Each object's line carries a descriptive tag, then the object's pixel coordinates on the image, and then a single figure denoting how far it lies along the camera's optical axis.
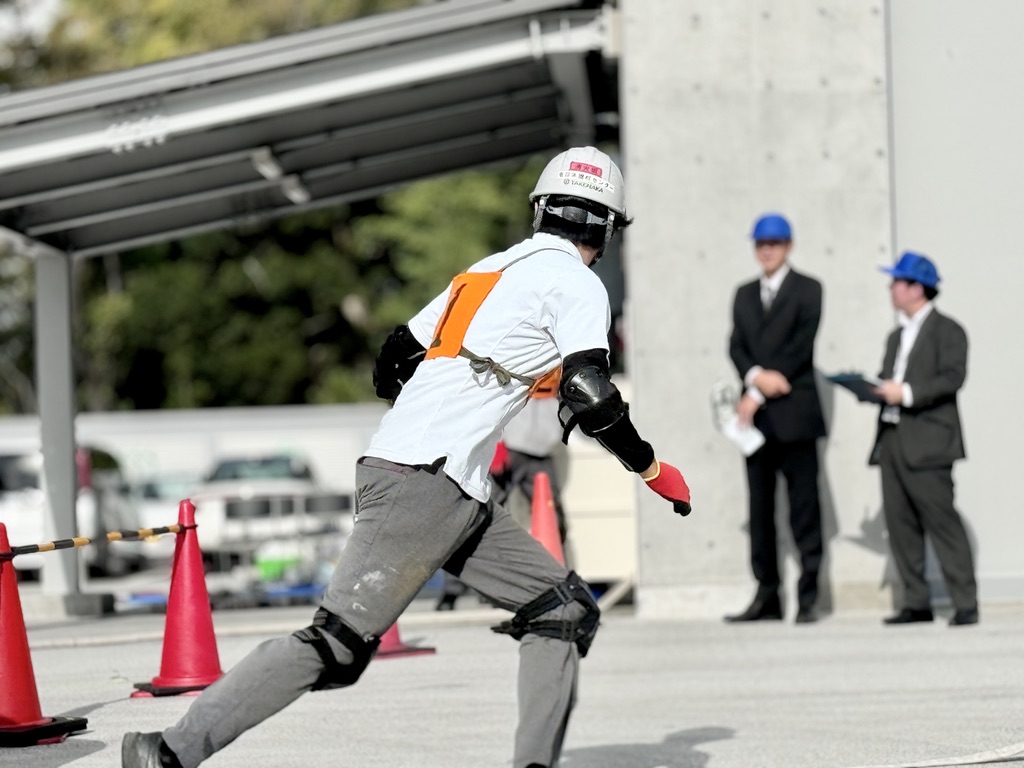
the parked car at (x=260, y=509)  20.81
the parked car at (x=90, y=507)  27.44
